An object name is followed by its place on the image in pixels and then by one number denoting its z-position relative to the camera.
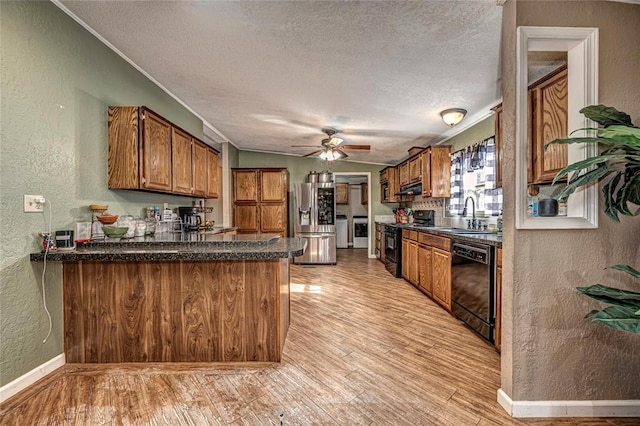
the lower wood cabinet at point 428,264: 3.19
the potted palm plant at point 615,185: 1.14
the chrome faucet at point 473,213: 3.86
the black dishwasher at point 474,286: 2.37
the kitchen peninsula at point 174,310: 2.09
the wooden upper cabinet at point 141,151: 2.56
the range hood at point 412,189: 5.02
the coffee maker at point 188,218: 3.77
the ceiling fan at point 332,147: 4.42
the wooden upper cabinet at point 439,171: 4.38
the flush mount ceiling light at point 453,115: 3.41
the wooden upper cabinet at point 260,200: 6.00
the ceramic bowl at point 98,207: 2.37
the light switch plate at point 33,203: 1.87
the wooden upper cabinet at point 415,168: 4.76
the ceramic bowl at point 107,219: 2.38
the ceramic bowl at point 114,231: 2.39
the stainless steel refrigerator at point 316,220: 5.96
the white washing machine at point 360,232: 8.55
